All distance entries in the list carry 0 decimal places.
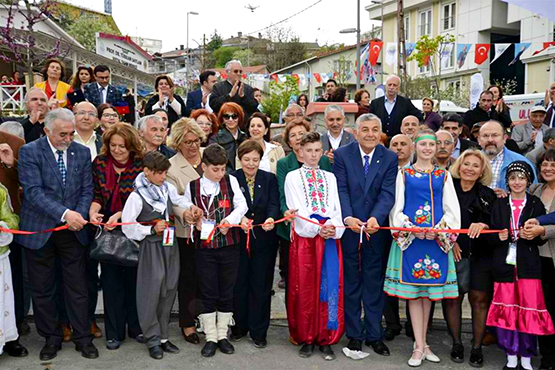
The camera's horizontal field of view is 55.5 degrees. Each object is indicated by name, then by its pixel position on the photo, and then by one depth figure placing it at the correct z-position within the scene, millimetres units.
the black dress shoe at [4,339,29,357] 4797
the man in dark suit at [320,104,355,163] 6047
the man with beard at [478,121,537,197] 5387
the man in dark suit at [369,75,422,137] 8109
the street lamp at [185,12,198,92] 40734
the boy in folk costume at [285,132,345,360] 4836
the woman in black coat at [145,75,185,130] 8133
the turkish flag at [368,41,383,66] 23434
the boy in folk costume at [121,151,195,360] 4754
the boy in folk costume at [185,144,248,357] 4840
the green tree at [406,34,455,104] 23203
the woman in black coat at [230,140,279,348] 5102
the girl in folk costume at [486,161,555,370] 4535
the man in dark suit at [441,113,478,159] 6402
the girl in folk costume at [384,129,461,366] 4691
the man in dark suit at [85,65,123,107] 7770
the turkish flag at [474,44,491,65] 25422
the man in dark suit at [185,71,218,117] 8938
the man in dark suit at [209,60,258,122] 7977
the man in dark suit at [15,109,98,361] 4691
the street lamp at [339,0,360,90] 21252
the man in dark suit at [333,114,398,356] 4977
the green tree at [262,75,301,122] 31766
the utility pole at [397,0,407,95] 16141
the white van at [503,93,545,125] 18078
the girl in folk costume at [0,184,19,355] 4641
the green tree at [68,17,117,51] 46625
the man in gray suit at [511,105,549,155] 7328
